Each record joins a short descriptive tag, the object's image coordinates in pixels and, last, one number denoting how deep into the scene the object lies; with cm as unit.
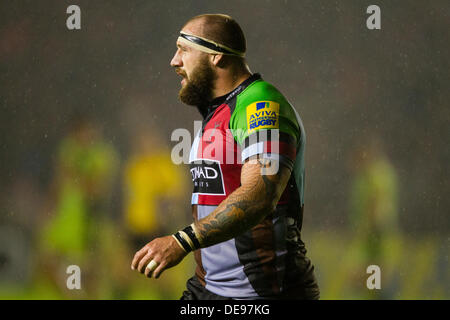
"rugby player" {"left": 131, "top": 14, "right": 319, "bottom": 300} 266
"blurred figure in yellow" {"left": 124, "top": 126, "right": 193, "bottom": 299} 793
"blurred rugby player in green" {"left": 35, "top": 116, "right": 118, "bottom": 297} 804
